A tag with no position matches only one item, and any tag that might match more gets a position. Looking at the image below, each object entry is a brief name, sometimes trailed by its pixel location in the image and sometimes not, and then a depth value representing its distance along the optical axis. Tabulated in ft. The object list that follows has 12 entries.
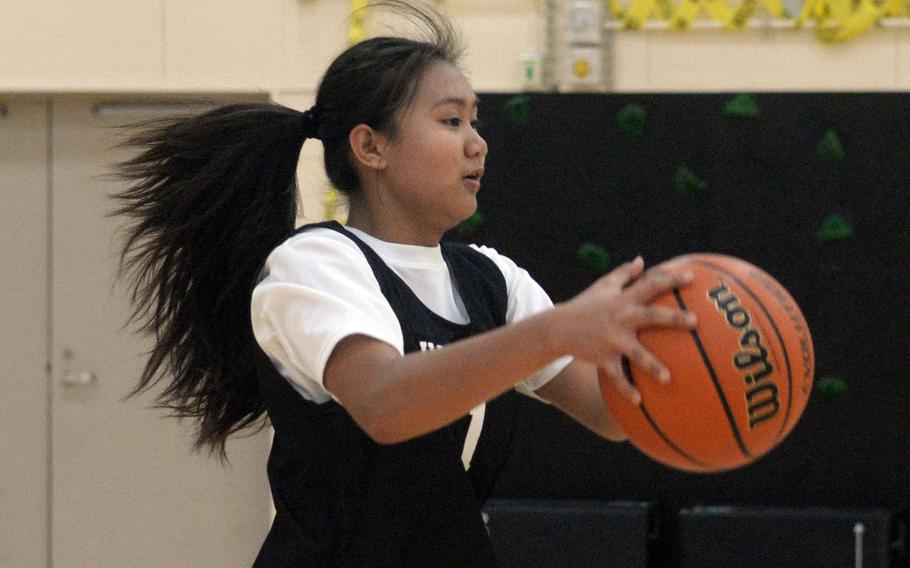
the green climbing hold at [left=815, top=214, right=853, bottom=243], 32.07
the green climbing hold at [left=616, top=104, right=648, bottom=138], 32.42
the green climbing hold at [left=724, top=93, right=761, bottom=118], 32.09
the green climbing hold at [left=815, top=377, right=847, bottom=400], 32.19
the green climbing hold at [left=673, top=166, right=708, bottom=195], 32.45
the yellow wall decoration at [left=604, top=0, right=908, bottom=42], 31.50
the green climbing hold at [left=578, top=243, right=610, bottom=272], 32.91
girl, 10.97
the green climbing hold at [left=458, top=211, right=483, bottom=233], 32.86
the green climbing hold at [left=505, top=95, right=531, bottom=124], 32.60
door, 35.81
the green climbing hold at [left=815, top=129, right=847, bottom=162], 31.91
